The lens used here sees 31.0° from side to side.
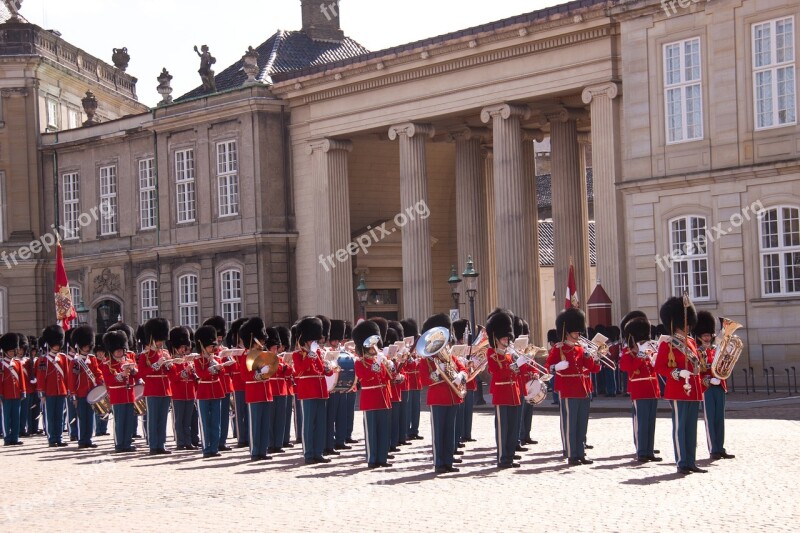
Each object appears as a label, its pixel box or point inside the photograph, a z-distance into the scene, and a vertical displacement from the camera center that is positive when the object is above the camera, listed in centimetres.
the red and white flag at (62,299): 3388 +15
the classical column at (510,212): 3425 +187
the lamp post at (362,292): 3522 +7
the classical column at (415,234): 3712 +152
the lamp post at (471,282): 2906 +19
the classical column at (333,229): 3912 +181
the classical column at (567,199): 3522 +219
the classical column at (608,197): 3139 +197
